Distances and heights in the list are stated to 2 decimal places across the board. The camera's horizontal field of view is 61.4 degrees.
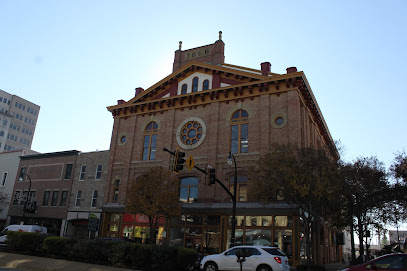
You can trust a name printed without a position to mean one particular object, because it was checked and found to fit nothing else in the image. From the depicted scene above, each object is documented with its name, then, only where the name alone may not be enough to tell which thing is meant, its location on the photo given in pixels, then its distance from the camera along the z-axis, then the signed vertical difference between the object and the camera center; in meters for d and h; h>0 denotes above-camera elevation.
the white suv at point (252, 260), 15.57 -1.31
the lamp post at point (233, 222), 20.06 +0.46
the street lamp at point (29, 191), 38.58 +2.83
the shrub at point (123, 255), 18.05 -1.62
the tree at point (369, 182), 26.81 +4.72
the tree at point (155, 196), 26.33 +2.19
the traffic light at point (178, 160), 16.64 +3.14
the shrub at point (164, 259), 17.14 -1.59
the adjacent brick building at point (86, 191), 35.69 +3.06
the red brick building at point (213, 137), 26.94 +8.13
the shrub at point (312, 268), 21.48 -1.95
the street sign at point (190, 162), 18.92 +3.48
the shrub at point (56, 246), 20.50 -1.57
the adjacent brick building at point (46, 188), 37.84 +3.37
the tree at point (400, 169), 28.51 +6.12
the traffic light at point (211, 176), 19.57 +2.93
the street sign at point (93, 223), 28.53 -0.16
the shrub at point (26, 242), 21.91 -1.56
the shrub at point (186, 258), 17.34 -1.51
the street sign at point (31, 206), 38.38 +1.16
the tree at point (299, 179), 21.08 +3.37
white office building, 97.00 +27.09
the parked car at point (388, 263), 12.12 -0.78
